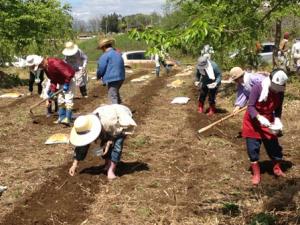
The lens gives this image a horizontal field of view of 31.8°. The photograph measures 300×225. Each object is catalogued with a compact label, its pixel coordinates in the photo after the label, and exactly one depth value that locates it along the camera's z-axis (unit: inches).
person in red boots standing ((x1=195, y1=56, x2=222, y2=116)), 417.1
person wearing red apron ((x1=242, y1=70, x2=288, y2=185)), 235.0
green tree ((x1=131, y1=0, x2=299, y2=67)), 163.6
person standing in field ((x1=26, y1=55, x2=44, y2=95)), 387.9
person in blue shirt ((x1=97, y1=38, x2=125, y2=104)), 365.4
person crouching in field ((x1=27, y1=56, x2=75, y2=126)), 362.3
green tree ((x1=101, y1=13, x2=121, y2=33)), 2743.6
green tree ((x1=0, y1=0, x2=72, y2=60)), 700.2
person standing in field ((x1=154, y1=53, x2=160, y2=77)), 766.5
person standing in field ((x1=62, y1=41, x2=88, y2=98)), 436.8
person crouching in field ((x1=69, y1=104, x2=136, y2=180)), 228.8
